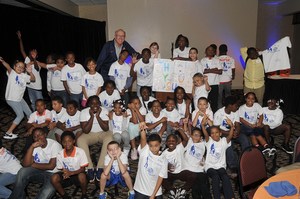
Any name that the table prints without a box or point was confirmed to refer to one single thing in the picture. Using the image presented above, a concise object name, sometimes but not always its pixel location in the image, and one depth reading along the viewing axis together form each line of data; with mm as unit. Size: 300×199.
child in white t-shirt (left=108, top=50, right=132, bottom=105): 4414
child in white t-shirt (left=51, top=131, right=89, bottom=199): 2759
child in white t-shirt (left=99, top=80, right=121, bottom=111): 4098
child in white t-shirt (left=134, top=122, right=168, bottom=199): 2584
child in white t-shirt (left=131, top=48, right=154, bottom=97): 4473
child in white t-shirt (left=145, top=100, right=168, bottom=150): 3535
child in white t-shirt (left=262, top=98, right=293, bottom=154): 3910
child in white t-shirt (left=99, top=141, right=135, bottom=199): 2713
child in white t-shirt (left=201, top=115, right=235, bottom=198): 2906
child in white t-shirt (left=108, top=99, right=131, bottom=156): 3656
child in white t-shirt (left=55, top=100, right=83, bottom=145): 3658
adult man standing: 4617
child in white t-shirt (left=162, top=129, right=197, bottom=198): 2912
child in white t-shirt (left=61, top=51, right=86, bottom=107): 4398
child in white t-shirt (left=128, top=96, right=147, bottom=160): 3750
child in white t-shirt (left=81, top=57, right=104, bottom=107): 4277
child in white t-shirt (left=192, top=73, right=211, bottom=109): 4176
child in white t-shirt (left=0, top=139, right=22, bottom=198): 2711
